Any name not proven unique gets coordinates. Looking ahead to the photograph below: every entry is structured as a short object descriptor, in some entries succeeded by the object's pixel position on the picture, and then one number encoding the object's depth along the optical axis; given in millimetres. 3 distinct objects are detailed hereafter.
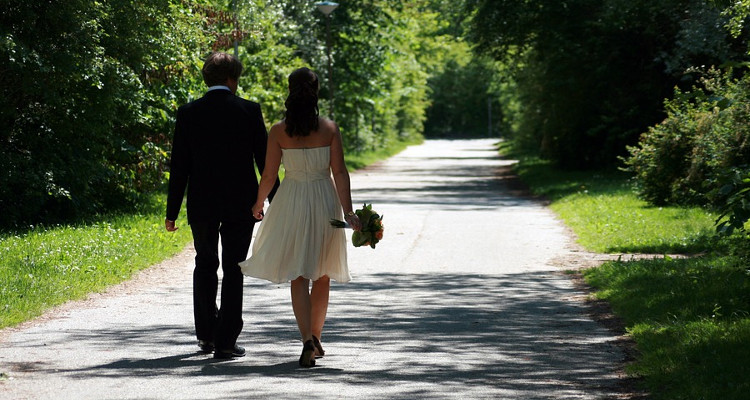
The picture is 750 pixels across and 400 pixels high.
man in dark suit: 14828
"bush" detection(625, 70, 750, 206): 31328
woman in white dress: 14297
